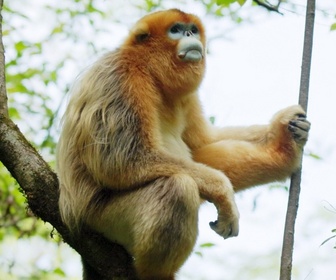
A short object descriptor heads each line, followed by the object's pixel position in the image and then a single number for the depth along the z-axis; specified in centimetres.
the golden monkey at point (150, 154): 840
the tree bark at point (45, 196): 839
